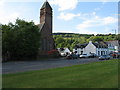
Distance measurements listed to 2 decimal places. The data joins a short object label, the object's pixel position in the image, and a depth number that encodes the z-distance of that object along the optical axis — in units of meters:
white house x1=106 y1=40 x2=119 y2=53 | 84.39
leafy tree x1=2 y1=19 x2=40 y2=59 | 40.38
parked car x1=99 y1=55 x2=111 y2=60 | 39.48
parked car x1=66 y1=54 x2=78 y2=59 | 47.00
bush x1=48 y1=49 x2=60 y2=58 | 54.24
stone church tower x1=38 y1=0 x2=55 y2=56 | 57.84
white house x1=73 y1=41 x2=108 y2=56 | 73.22
